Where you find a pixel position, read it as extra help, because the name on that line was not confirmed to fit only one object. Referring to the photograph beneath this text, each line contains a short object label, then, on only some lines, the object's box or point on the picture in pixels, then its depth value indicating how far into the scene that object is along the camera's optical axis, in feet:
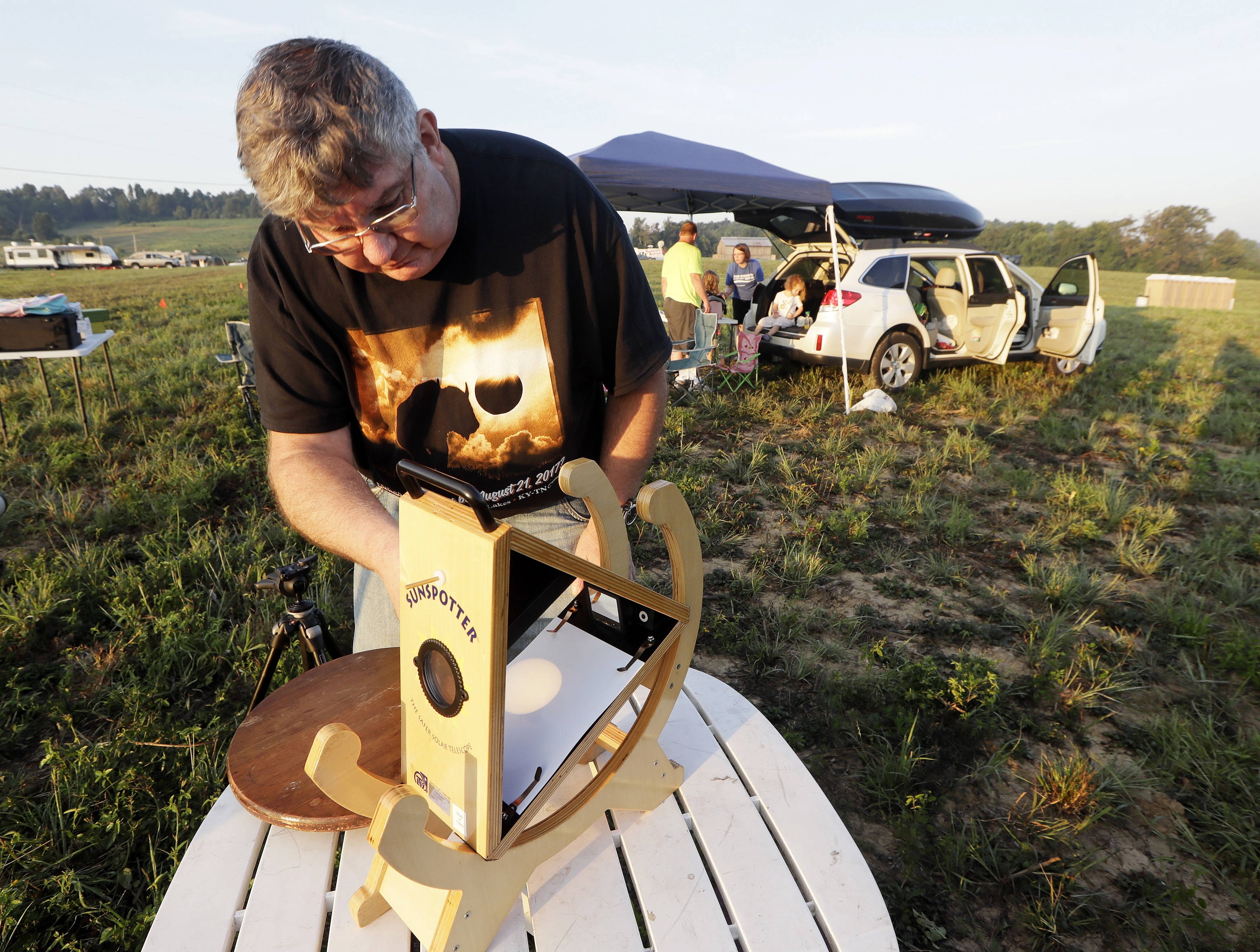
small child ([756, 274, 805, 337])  27.37
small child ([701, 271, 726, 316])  32.45
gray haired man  4.91
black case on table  16.61
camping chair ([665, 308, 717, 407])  23.85
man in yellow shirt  26.66
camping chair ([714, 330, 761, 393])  25.95
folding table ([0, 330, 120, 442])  16.66
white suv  25.08
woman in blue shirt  33.76
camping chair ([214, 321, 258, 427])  20.10
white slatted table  3.70
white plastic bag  23.31
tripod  6.17
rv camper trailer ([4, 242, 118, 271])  180.24
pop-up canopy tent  25.02
